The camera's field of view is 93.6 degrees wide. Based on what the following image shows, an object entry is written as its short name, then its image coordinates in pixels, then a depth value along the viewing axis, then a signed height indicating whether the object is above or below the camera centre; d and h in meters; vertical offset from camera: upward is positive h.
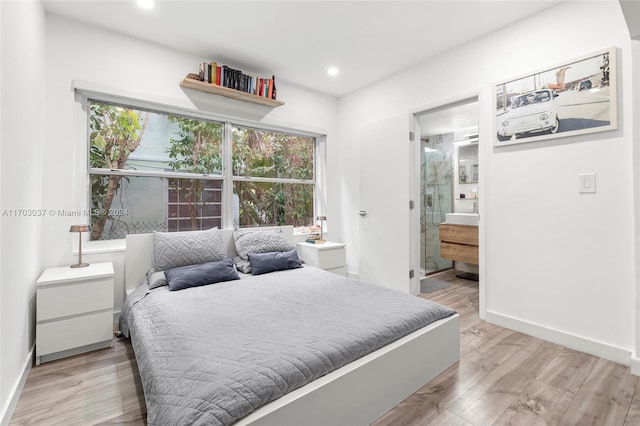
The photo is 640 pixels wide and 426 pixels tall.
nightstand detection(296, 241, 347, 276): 3.45 -0.48
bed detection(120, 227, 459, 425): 1.13 -0.64
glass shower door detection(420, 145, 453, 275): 4.88 +0.28
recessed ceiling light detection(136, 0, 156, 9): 2.33 +1.66
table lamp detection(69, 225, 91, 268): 2.35 -0.16
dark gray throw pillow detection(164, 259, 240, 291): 2.32 -0.48
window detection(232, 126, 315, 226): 3.61 +0.49
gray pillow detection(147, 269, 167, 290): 2.35 -0.52
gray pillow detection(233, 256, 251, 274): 2.82 -0.48
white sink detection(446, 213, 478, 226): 4.04 -0.07
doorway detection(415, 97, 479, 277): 4.76 +0.46
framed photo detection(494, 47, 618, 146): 2.09 +0.87
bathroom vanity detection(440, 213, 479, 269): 4.03 -0.34
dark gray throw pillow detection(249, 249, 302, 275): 2.77 -0.44
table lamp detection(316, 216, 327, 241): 3.87 -0.16
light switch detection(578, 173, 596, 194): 2.16 +0.22
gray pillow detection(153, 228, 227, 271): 2.59 -0.30
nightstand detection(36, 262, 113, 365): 2.04 -0.69
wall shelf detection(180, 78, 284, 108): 2.98 +1.30
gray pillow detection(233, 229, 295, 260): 3.01 -0.28
